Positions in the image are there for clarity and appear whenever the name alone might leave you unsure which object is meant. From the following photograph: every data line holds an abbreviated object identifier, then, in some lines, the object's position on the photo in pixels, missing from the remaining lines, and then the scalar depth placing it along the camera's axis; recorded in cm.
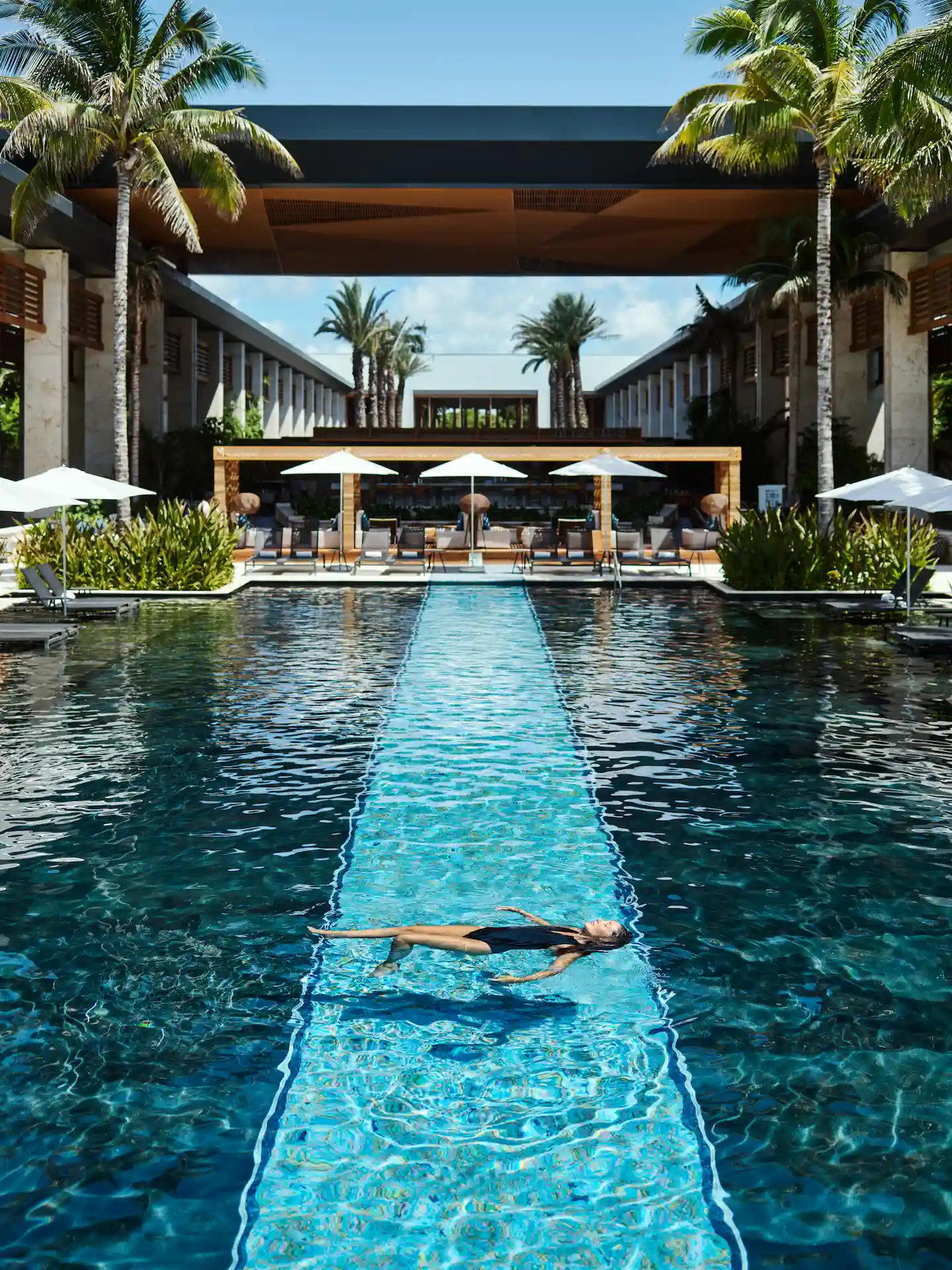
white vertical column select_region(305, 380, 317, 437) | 6838
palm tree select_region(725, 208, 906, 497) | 2994
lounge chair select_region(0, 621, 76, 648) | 1447
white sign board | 2859
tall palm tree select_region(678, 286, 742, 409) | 4175
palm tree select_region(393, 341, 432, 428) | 6481
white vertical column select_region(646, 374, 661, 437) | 6041
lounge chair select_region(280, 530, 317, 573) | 2788
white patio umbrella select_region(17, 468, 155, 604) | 1614
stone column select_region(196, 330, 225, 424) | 4547
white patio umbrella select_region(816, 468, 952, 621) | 1608
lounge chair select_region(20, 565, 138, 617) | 1706
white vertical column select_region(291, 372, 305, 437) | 6525
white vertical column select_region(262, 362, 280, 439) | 5728
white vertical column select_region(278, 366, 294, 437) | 6144
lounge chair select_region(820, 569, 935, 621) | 1689
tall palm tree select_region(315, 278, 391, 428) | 5406
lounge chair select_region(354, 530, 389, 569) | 2659
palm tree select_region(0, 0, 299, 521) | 2177
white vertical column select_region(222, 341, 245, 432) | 4938
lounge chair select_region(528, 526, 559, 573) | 2697
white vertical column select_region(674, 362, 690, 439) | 5391
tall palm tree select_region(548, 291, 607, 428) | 5606
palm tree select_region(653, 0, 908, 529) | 2109
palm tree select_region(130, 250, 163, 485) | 3388
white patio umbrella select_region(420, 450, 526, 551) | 2680
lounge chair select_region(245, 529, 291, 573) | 2777
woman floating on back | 535
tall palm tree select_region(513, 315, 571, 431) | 5775
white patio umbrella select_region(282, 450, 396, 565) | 2675
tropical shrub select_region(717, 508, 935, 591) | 2133
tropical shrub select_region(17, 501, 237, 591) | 2141
